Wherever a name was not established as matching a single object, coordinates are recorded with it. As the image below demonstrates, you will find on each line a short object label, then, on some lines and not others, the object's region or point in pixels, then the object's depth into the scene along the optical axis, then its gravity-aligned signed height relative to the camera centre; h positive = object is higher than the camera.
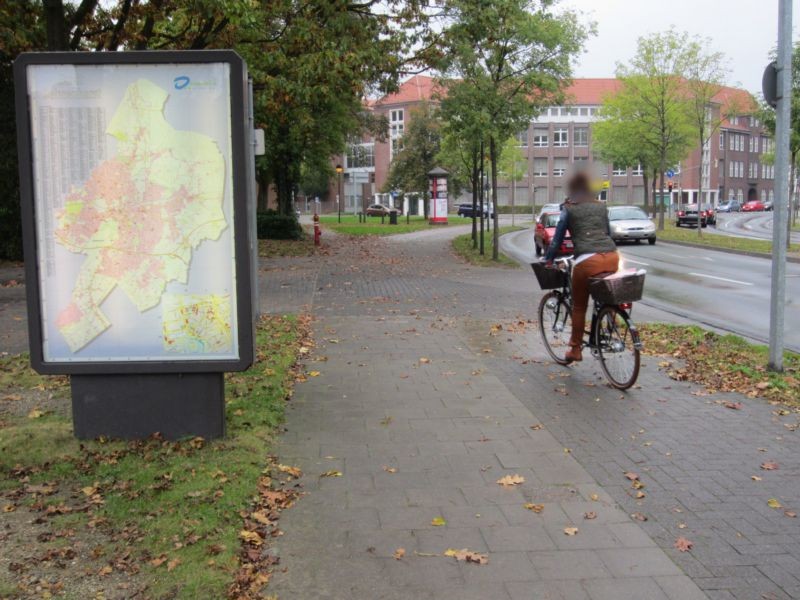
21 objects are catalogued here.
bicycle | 6.44 -1.02
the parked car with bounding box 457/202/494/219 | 75.40 -0.25
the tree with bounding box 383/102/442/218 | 71.19 +4.78
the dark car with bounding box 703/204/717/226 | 51.25 -0.73
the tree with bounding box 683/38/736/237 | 35.81 +5.46
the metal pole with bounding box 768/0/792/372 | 6.88 +0.16
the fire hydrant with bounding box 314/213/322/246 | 27.07 -0.83
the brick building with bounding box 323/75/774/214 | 99.00 +6.51
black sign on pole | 7.02 +1.09
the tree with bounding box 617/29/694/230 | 37.94 +5.72
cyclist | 6.83 -0.26
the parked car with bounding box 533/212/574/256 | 23.78 -0.74
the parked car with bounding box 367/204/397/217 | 82.13 -0.26
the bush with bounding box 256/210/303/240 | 29.08 -0.62
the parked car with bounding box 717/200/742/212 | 93.75 -0.34
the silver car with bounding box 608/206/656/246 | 30.31 -0.81
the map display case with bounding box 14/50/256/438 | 4.81 -0.12
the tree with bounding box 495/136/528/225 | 61.42 +3.58
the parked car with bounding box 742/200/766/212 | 93.75 -0.27
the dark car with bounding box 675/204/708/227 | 49.03 -0.78
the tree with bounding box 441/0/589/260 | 19.31 +3.64
